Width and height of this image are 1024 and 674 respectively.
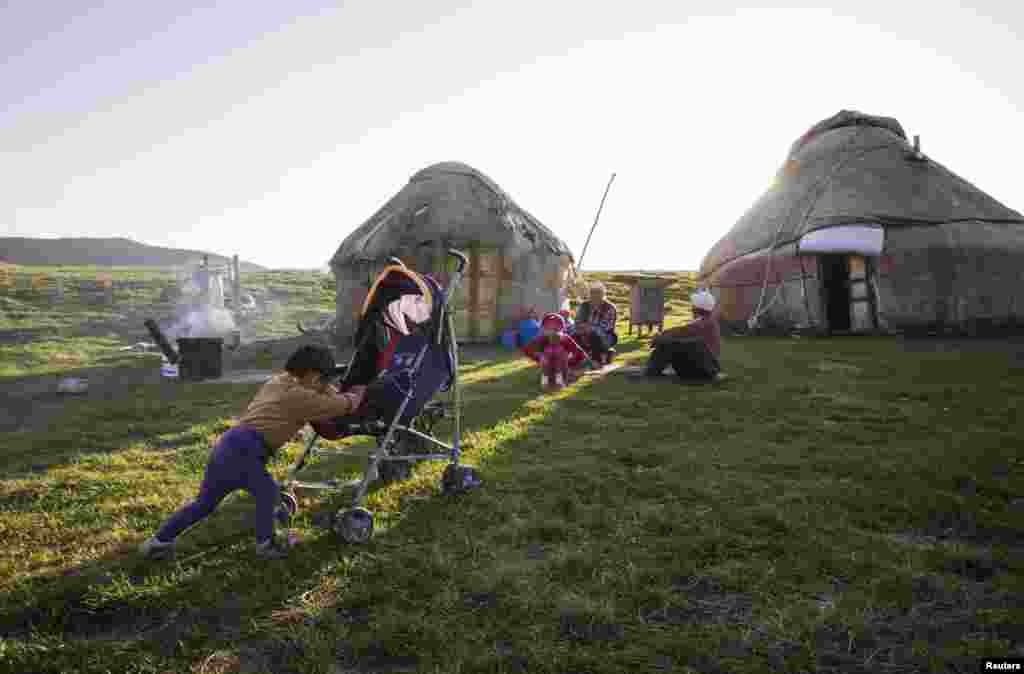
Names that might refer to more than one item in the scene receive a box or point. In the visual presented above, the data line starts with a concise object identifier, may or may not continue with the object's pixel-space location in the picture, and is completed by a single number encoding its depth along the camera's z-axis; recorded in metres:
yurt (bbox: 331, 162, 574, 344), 13.97
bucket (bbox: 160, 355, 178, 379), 9.84
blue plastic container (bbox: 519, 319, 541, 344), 12.52
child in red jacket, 8.35
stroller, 3.72
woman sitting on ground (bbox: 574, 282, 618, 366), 10.00
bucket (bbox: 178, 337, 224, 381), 9.52
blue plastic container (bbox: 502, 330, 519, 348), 13.67
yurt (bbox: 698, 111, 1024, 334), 13.81
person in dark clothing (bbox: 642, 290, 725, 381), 8.31
